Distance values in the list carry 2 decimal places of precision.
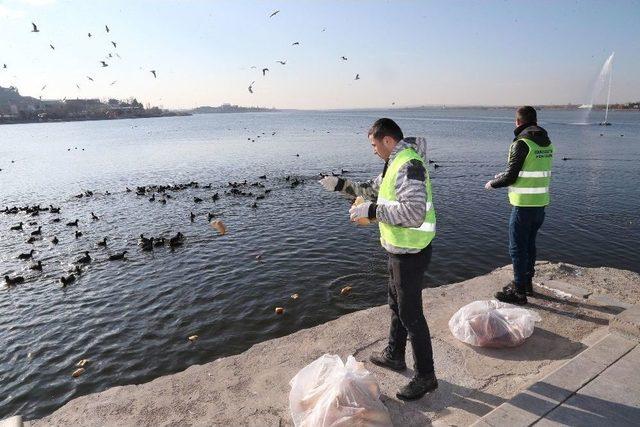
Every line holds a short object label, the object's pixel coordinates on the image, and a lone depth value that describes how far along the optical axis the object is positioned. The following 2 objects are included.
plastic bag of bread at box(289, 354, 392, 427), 3.50
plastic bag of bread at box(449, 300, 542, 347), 4.85
